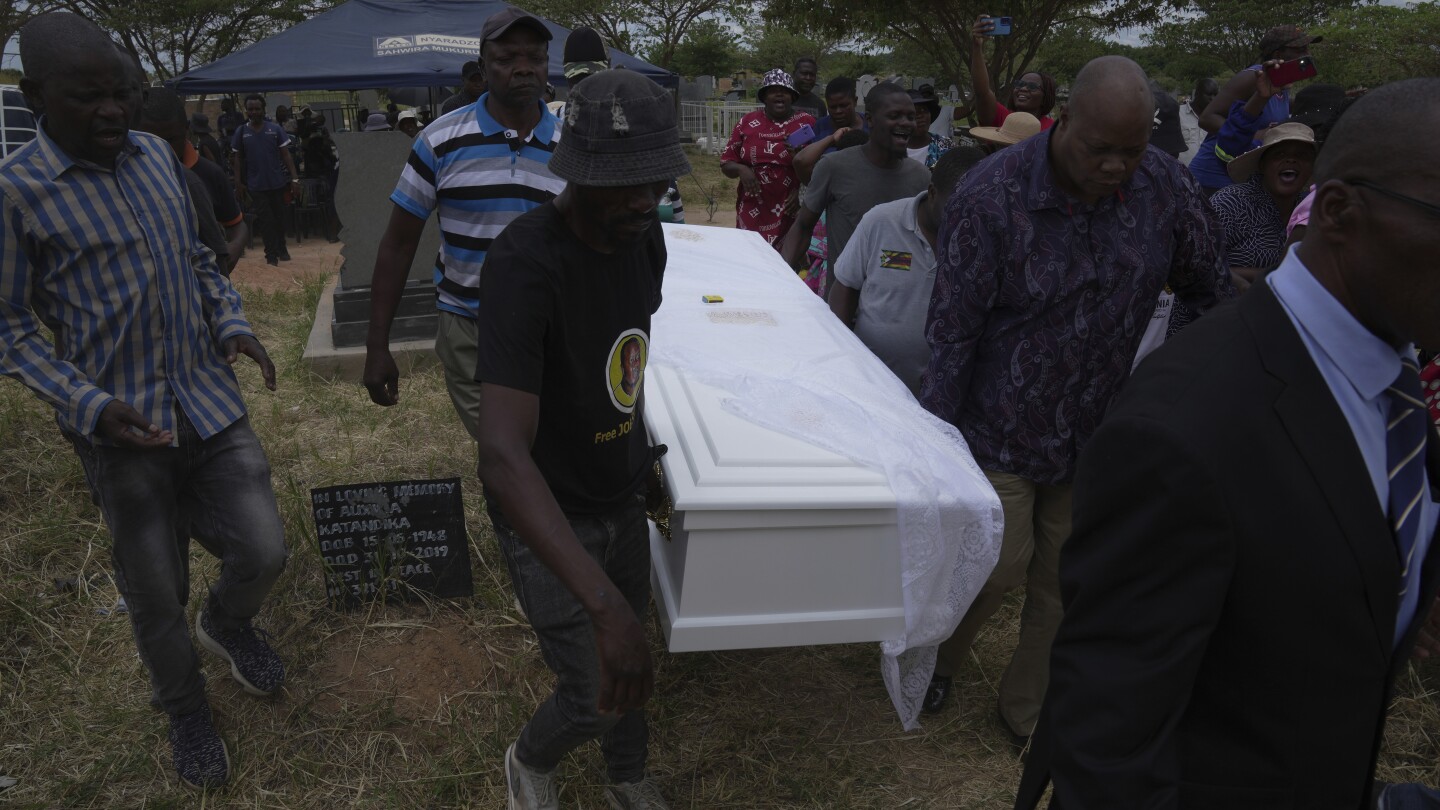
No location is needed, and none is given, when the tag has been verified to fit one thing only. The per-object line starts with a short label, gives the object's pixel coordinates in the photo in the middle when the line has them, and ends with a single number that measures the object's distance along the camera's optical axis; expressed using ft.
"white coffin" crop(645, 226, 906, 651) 6.95
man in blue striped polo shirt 9.52
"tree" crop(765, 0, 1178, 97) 46.88
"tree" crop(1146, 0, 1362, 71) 79.10
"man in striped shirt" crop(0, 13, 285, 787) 7.07
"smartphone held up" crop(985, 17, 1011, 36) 14.56
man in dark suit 3.59
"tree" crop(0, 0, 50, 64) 70.03
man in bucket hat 5.41
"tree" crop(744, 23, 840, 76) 138.41
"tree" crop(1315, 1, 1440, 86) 47.29
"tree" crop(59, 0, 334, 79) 78.07
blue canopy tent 35.73
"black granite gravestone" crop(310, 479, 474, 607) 10.21
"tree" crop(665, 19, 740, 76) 125.49
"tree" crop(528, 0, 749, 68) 95.20
